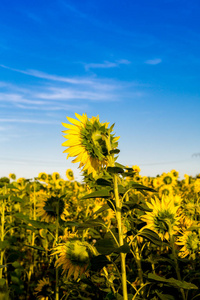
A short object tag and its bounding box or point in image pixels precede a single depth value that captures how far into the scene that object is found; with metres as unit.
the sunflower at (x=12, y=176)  7.39
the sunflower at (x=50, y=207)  2.42
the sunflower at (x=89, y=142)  1.38
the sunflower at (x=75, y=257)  1.63
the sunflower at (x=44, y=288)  2.89
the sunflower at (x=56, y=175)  6.38
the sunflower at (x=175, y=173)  7.01
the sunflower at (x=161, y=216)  1.76
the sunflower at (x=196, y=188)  3.87
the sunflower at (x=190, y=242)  2.10
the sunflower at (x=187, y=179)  6.18
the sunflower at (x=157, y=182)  5.77
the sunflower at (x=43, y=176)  5.69
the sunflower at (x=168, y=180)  5.79
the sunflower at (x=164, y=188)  4.57
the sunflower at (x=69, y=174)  6.59
